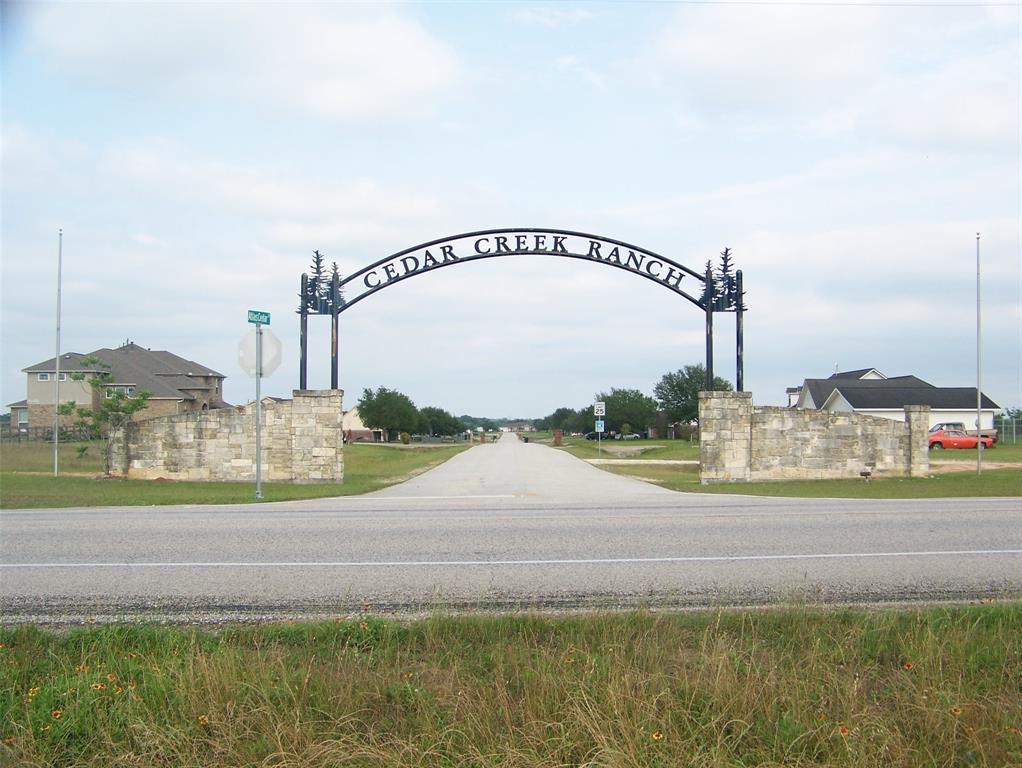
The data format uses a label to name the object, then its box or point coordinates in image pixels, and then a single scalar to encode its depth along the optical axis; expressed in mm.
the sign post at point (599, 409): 40516
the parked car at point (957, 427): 53047
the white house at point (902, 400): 61406
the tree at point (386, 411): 100375
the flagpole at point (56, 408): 25950
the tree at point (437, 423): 133750
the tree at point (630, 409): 109375
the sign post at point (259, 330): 18891
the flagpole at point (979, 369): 28481
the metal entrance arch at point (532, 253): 23422
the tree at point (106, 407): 25844
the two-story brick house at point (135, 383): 60531
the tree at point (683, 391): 90312
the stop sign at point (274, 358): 19078
